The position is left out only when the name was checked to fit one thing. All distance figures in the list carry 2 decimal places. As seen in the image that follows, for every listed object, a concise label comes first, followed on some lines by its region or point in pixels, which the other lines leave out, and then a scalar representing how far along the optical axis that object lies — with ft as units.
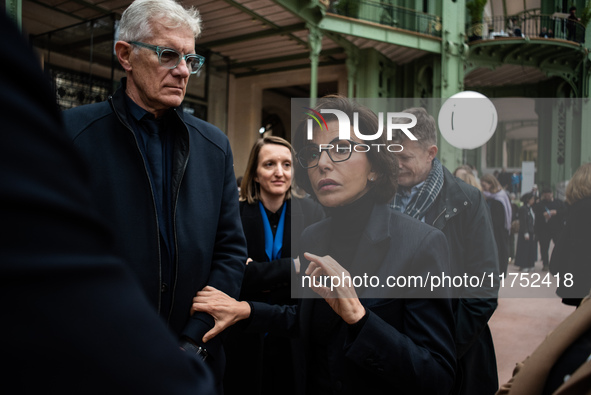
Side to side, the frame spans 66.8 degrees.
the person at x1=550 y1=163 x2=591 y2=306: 6.98
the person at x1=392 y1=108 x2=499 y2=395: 5.92
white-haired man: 5.08
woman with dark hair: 4.94
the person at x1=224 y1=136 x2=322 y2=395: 8.13
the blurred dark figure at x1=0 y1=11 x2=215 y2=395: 1.10
